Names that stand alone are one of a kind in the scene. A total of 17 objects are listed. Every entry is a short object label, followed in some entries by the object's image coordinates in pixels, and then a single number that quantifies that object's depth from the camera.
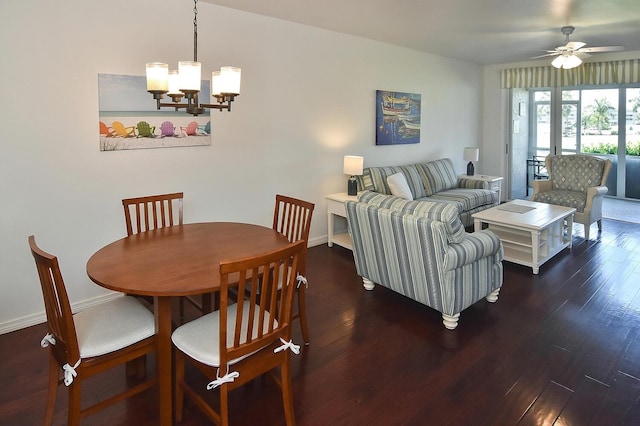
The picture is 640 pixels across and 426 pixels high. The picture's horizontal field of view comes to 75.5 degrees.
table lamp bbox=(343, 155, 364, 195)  4.73
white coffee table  4.06
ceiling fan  4.21
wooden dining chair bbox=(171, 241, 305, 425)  1.69
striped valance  5.86
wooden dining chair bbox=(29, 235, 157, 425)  1.69
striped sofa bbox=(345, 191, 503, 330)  2.80
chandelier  2.14
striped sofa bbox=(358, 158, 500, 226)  5.01
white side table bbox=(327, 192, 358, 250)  4.75
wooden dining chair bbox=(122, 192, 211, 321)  2.74
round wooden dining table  1.87
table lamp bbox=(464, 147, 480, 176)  6.53
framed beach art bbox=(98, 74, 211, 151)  3.19
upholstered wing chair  5.08
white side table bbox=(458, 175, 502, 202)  6.03
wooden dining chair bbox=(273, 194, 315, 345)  2.65
